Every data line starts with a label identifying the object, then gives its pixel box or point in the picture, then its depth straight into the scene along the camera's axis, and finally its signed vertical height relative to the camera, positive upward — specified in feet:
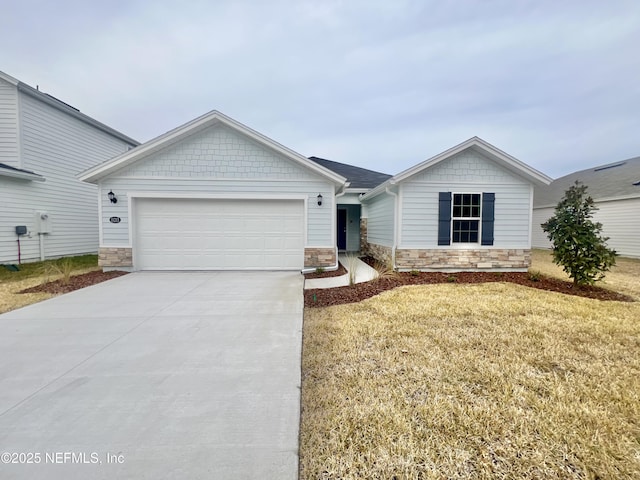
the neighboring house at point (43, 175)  31.37 +6.08
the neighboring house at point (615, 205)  43.14 +4.05
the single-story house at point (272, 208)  28.02 +1.90
